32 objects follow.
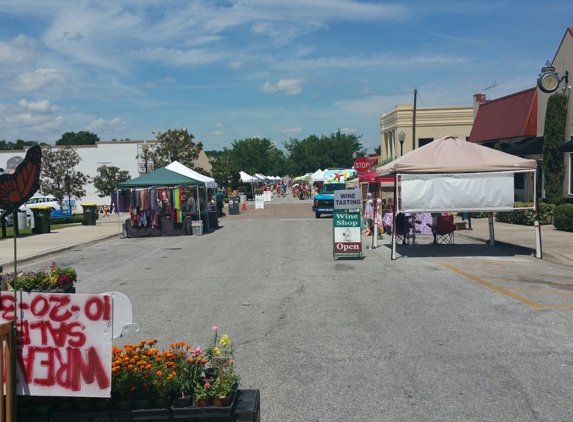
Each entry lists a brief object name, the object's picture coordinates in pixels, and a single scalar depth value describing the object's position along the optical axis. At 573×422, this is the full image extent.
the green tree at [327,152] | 88.62
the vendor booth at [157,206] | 23.23
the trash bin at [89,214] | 29.88
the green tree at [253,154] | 89.88
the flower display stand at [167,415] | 4.18
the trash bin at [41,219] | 24.20
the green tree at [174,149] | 43.59
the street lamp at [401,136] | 31.77
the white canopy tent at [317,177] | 53.76
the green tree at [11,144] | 103.65
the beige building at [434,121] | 44.78
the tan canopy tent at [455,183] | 14.91
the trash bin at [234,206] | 39.34
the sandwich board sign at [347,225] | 14.77
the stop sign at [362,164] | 25.64
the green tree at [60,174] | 34.22
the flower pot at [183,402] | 4.31
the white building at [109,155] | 57.50
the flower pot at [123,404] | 4.28
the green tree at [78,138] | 114.19
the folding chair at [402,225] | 17.33
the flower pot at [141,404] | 4.30
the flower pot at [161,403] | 4.30
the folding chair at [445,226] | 17.78
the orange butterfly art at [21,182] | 4.09
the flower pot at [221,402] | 4.22
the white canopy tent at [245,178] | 58.66
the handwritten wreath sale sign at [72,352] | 4.14
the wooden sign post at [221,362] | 4.50
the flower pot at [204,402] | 4.24
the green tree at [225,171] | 55.97
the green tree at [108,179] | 42.56
